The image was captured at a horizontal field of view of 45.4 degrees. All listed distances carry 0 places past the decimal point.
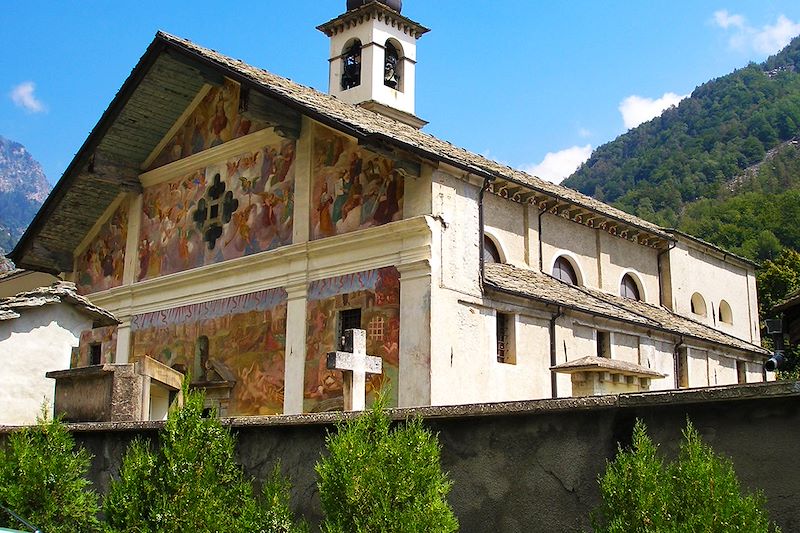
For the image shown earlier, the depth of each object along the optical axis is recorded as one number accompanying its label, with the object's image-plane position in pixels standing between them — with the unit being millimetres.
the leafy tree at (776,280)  41594
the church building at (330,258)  15180
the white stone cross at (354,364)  11258
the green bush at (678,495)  4488
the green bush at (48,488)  7227
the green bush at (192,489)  6293
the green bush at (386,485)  5469
